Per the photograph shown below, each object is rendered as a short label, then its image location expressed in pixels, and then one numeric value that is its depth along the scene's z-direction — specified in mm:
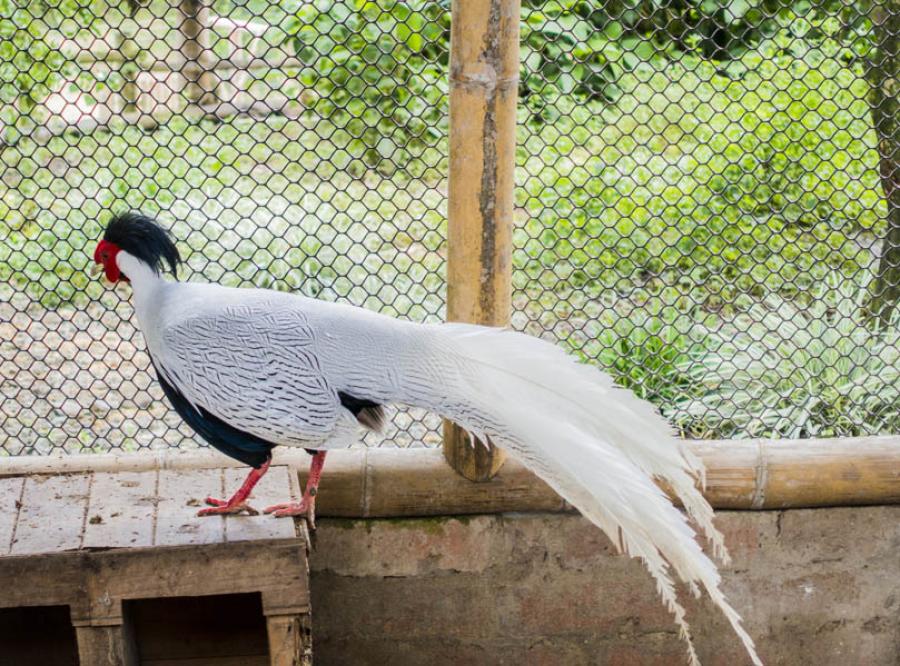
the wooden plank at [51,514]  2299
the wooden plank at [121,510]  2312
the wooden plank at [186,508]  2324
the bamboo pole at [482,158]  2482
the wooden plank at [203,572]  2254
